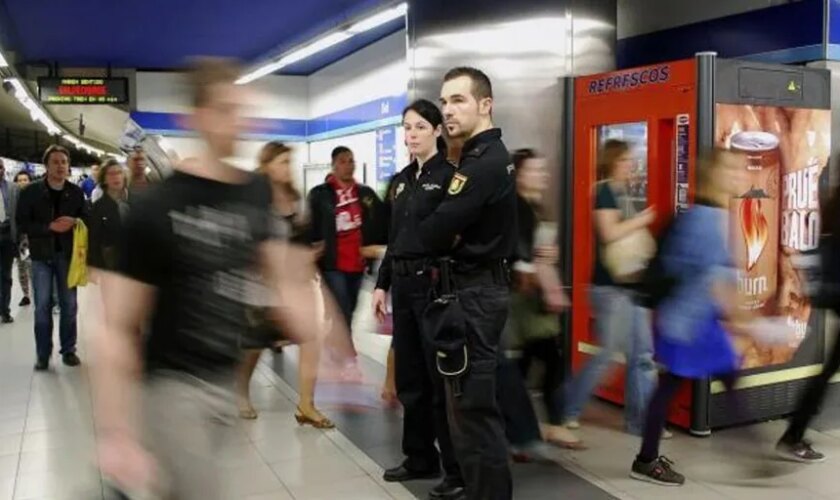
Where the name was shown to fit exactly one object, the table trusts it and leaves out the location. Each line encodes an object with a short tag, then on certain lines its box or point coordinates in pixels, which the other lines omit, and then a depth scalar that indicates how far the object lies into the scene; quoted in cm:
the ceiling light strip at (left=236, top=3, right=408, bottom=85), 853
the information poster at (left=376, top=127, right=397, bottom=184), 1060
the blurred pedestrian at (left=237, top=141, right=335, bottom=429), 438
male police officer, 284
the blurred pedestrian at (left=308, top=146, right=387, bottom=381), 470
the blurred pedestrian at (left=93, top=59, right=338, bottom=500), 186
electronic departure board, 1402
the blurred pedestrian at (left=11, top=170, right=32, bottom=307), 938
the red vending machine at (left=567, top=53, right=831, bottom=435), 420
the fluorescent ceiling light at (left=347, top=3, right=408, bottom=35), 830
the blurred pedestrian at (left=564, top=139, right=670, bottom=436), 398
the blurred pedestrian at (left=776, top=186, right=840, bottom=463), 370
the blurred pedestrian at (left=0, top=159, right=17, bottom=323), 807
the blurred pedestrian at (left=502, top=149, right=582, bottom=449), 384
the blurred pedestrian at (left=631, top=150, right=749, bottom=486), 339
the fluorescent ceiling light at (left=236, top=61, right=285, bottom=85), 1304
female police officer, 339
